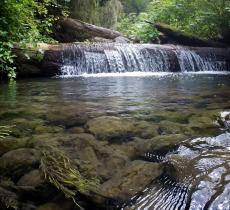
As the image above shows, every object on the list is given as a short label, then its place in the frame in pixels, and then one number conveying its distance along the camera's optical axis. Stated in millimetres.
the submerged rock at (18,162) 1739
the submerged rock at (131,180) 1587
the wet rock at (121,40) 10232
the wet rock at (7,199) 1449
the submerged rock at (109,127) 2395
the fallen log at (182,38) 10040
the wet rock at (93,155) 1823
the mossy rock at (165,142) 2143
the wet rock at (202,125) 2463
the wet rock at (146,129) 2398
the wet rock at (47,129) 2419
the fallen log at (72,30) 9598
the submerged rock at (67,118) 2694
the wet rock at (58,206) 1466
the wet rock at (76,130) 2478
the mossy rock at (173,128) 2448
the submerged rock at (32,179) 1625
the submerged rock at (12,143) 2003
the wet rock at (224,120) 2605
